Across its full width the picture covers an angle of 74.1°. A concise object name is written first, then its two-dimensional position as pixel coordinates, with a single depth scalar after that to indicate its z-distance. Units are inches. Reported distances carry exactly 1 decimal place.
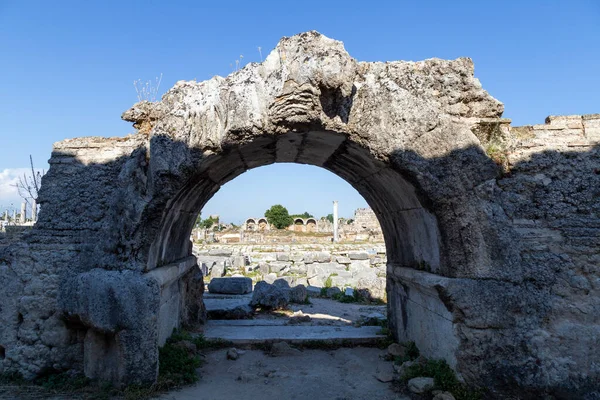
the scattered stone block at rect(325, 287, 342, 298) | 420.4
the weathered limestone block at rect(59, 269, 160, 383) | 155.6
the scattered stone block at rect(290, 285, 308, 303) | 376.8
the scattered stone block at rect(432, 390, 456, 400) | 145.5
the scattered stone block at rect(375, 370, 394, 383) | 179.6
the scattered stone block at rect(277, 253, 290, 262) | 723.4
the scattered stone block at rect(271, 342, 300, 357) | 219.1
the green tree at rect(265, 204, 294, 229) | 1777.8
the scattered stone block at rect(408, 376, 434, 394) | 157.9
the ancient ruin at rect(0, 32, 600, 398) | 149.5
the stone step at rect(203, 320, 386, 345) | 231.1
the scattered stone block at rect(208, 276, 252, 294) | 396.8
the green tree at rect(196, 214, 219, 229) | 1852.0
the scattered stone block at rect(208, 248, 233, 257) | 721.0
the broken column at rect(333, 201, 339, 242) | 1176.2
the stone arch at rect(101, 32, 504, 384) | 155.9
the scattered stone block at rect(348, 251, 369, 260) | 690.8
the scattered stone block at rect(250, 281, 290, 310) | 333.7
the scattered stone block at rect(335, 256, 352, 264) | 675.9
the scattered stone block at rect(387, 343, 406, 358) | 202.9
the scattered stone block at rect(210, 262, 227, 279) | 546.7
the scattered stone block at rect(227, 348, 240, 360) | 209.8
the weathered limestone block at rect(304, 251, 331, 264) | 671.8
